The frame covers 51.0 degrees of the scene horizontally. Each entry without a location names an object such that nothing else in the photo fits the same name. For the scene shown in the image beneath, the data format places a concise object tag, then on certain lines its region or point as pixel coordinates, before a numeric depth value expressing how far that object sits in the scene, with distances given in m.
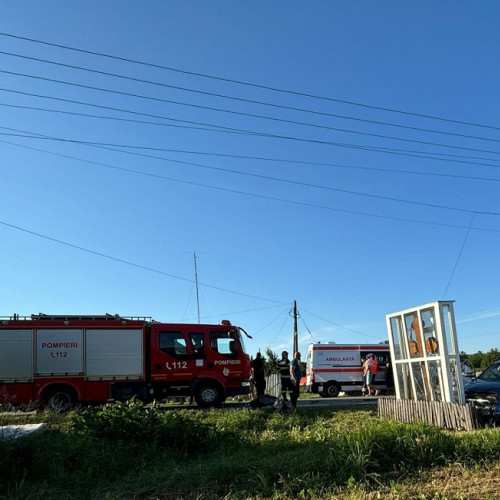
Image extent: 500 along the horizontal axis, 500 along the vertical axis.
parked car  9.62
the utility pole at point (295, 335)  41.44
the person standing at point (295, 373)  14.59
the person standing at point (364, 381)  22.27
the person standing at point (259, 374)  16.09
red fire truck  16.36
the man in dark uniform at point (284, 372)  15.84
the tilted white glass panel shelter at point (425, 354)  9.88
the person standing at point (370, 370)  21.78
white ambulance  24.91
